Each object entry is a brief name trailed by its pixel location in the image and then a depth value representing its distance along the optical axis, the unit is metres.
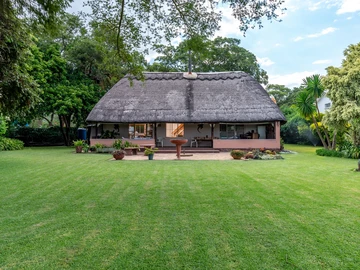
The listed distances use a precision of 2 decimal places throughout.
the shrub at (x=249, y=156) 12.49
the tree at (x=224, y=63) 26.20
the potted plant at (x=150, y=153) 12.11
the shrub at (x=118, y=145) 14.65
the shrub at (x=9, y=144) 17.17
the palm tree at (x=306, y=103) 16.05
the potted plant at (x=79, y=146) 15.12
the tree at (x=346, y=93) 12.04
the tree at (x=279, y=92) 35.44
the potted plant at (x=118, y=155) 11.62
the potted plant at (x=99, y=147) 15.24
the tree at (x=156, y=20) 5.21
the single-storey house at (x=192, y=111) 16.73
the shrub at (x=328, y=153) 13.38
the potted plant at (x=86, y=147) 15.36
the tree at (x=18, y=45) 5.24
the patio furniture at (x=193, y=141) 18.16
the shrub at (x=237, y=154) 12.24
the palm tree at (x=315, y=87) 15.35
